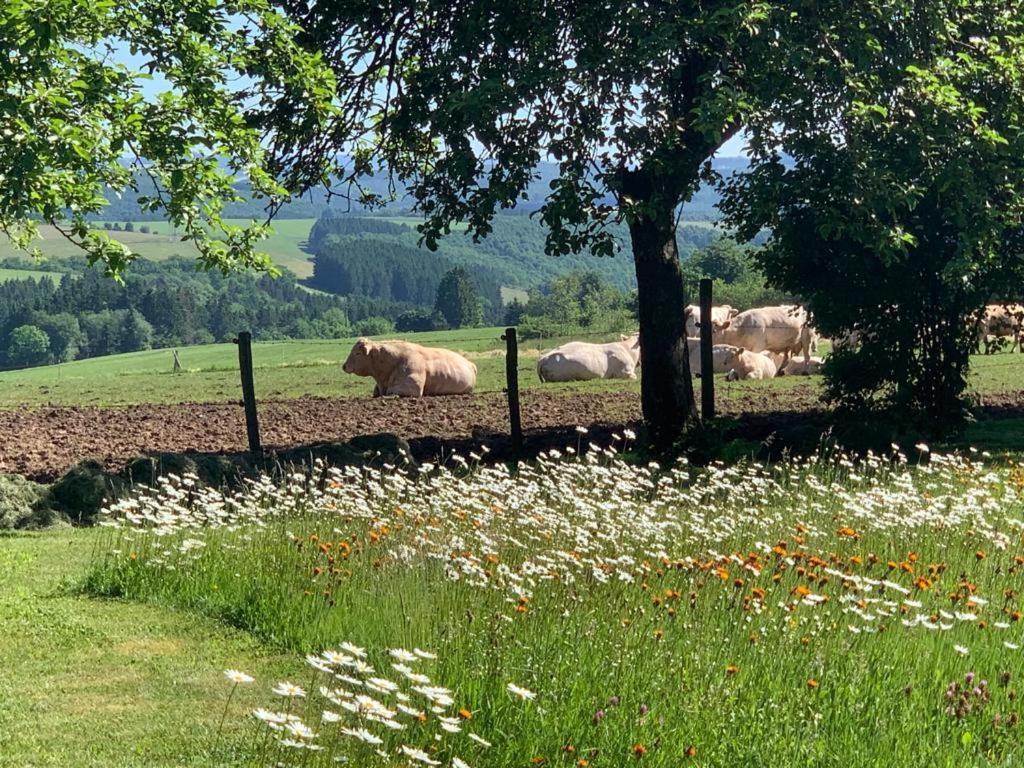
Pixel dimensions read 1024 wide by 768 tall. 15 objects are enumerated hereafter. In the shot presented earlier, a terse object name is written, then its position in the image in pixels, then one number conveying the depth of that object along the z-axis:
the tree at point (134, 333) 129.00
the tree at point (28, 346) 130.50
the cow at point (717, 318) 46.97
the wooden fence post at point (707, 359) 21.52
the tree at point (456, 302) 140.00
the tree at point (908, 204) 18.44
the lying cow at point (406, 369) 34.47
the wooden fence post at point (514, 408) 20.88
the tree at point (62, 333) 132.00
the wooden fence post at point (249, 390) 20.59
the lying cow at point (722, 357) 40.00
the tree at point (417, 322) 135.15
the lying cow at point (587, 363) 39.97
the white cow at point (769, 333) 43.41
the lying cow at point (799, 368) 41.53
